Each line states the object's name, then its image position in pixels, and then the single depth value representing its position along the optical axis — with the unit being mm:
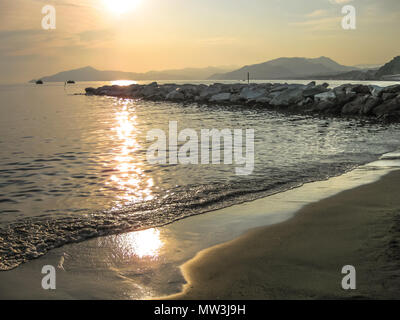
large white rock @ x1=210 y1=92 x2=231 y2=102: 42525
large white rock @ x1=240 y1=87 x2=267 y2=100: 39031
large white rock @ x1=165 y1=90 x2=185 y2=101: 49275
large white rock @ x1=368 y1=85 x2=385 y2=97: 28373
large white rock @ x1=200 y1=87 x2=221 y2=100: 45641
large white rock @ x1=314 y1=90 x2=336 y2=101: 30711
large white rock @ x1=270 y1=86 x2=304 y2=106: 34094
